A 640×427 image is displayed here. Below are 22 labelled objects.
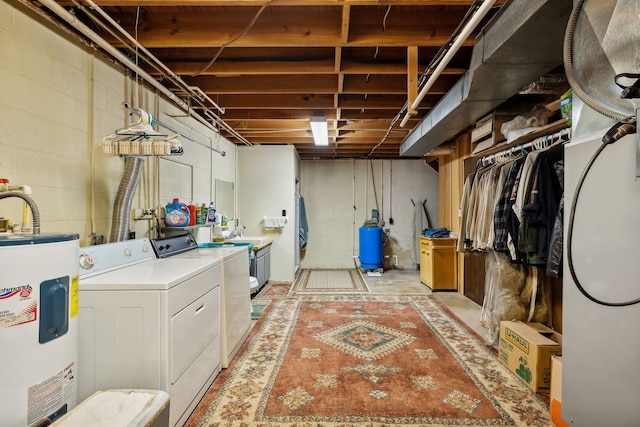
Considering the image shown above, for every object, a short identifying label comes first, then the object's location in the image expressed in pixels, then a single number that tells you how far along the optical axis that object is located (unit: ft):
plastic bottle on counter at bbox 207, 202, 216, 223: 10.47
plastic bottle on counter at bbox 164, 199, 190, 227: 8.77
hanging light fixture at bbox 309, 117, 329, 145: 11.91
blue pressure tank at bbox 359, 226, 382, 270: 18.89
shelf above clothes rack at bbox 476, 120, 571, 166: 7.38
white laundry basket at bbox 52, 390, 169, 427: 3.53
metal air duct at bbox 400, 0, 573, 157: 5.04
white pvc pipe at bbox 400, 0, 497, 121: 4.72
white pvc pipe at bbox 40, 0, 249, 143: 5.09
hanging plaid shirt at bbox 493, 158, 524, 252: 8.17
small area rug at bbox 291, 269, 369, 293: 15.24
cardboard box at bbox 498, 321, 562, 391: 6.37
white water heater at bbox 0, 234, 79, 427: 3.30
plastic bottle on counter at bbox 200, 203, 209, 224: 9.92
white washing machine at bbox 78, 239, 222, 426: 4.63
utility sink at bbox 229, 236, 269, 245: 14.49
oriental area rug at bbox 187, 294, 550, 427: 5.67
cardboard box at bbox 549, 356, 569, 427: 5.31
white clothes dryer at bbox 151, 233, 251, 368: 7.32
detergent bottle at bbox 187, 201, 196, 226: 9.24
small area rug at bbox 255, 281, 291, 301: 13.79
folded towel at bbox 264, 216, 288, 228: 16.69
